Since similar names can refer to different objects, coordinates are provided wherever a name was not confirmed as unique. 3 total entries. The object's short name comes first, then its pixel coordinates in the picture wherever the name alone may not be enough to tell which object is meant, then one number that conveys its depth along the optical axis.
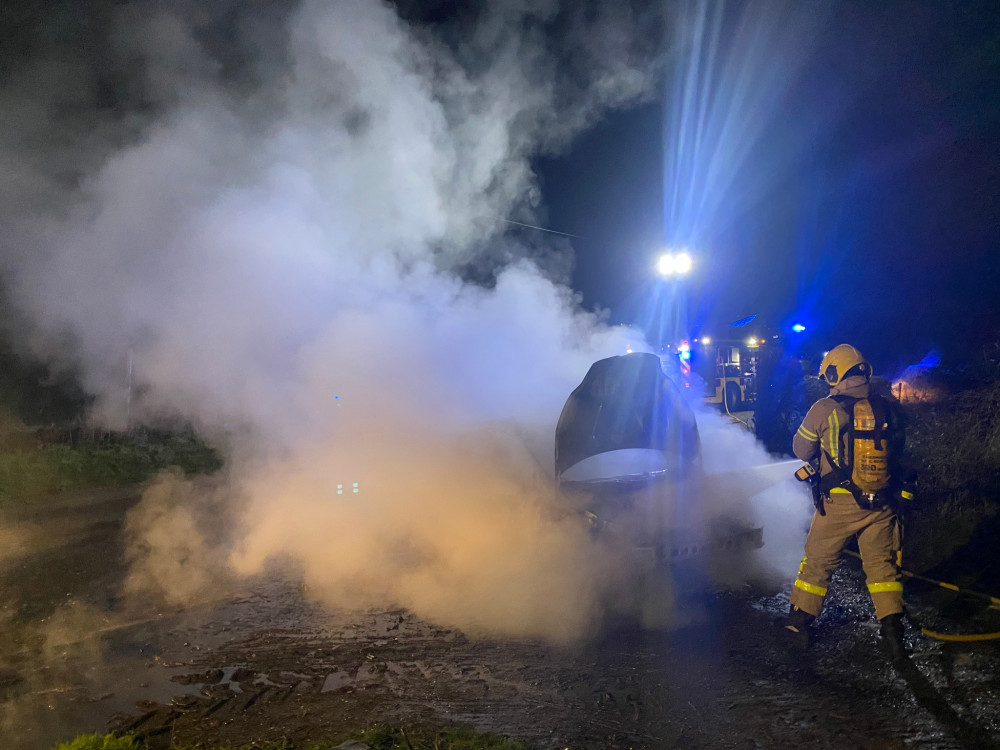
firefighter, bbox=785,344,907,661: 3.88
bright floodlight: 12.82
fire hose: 3.70
